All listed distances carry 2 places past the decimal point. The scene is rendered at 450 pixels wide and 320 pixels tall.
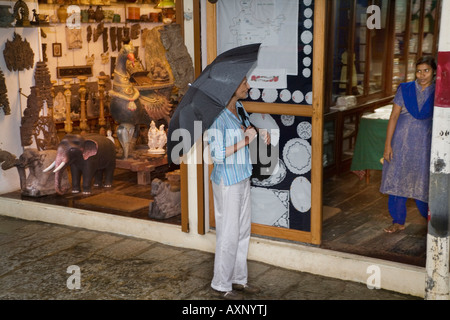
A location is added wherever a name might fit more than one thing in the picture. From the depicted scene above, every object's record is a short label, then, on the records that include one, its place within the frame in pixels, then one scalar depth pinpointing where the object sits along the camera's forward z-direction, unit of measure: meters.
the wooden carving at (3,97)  7.48
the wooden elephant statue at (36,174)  7.51
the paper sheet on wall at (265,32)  5.46
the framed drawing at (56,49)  10.91
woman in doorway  5.86
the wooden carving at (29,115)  7.76
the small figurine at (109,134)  8.19
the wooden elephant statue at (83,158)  7.44
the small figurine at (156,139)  8.27
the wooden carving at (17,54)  7.54
